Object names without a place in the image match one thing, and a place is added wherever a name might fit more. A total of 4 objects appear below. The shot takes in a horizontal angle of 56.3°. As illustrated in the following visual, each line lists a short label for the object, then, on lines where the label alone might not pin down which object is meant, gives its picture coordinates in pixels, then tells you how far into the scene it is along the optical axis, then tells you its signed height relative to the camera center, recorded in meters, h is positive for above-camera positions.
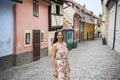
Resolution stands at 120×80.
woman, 2.64 -0.54
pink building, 5.93 +0.23
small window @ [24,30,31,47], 6.41 -0.20
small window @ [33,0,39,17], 7.13 +1.65
